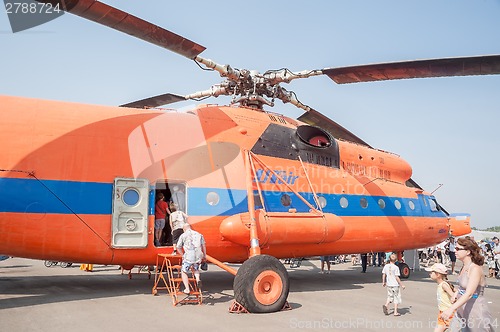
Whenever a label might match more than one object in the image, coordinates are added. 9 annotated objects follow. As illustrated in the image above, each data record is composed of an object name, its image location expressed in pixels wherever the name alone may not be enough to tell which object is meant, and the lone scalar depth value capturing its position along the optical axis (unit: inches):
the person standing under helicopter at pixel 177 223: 386.3
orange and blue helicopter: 330.3
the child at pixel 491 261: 777.6
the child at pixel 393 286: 341.4
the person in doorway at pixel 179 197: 402.3
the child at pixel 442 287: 217.2
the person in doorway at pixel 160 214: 400.8
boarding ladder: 347.3
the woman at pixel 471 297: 182.5
